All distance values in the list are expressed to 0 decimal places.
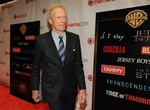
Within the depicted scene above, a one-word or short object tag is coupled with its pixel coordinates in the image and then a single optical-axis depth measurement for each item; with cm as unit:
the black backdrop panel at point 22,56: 469
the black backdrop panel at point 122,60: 273
